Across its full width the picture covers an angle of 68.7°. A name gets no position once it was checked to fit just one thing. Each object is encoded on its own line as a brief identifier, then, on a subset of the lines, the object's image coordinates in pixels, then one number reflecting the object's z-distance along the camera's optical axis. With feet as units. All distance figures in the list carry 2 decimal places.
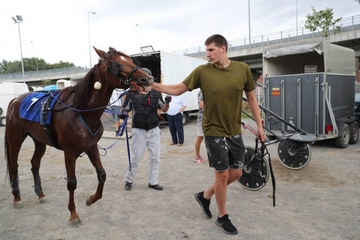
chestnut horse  8.75
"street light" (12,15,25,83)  111.55
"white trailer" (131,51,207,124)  35.42
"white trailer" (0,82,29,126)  52.21
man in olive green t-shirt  8.68
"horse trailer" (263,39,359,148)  21.09
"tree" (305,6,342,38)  62.18
